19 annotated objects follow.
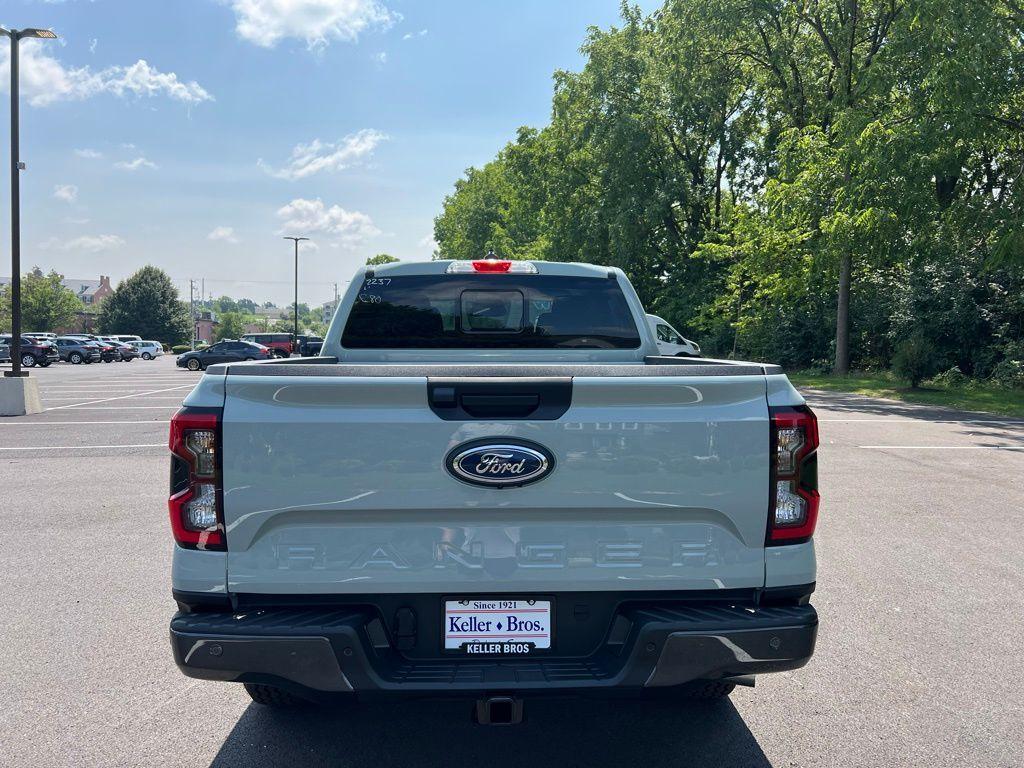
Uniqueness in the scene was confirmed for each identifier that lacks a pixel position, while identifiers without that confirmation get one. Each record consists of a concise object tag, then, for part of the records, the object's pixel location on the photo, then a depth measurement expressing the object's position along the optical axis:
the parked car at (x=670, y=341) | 25.46
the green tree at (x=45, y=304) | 81.44
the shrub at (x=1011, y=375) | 22.91
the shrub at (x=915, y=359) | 21.92
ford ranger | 2.60
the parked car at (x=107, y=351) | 53.59
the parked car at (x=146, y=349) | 65.19
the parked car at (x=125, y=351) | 57.84
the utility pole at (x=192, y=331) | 89.84
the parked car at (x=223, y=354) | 38.81
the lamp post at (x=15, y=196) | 16.88
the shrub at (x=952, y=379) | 24.92
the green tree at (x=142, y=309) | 87.44
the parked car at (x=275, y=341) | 47.75
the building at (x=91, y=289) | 146.50
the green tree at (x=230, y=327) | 145.00
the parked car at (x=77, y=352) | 52.28
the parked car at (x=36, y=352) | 45.66
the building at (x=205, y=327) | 158.88
